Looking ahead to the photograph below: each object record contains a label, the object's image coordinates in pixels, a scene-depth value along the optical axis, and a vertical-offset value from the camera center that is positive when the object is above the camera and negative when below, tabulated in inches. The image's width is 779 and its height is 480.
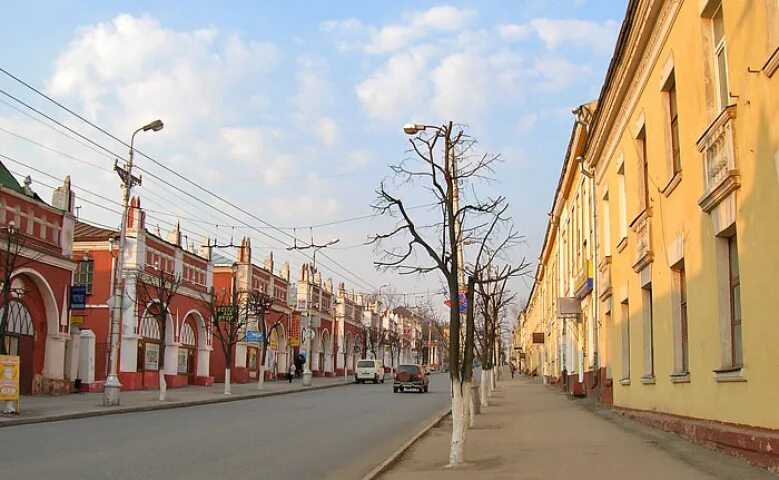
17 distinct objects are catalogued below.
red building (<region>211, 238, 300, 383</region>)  2018.9 +70.7
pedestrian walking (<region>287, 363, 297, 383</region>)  2158.0 -69.4
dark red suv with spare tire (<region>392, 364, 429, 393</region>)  1709.5 -65.0
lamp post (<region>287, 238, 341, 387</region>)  1964.8 +20.5
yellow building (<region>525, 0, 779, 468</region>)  384.2 +81.6
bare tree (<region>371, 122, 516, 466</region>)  463.5 +57.1
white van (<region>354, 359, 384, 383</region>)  2358.5 -70.4
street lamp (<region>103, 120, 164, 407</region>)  1023.6 +59.4
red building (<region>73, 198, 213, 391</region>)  1471.5 +76.3
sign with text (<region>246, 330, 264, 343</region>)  1904.5 +22.2
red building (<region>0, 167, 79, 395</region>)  1167.6 +83.0
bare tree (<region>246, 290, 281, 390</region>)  1706.4 +89.4
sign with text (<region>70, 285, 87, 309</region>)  1286.9 +73.5
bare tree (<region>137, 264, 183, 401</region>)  1327.5 +104.8
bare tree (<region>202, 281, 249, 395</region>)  1502.2 +63.6
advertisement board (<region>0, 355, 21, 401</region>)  832.9 -35.5
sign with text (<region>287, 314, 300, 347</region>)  2428.9 +54.3
